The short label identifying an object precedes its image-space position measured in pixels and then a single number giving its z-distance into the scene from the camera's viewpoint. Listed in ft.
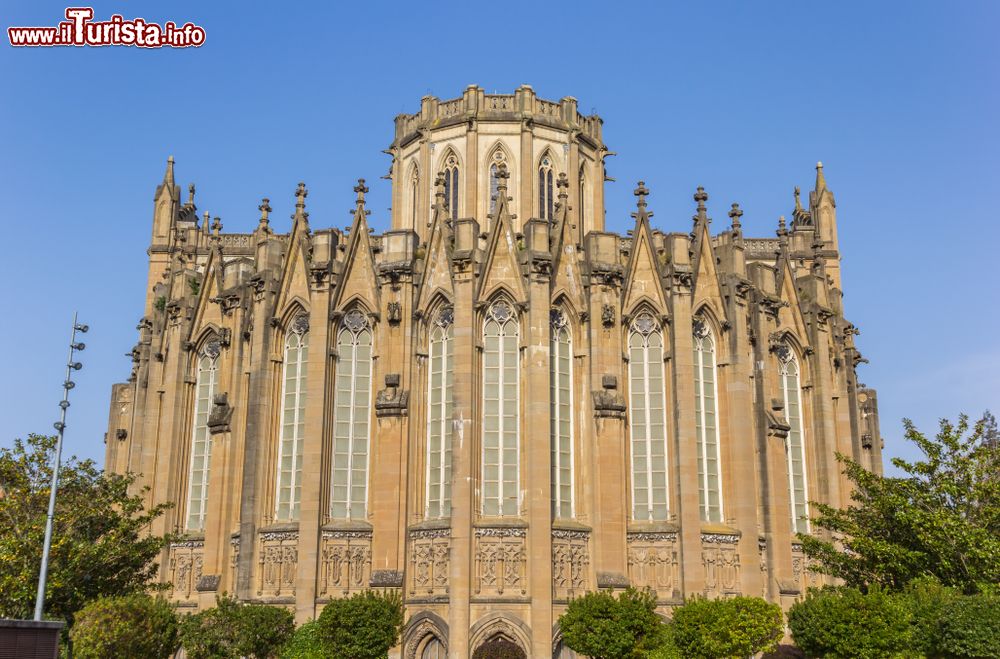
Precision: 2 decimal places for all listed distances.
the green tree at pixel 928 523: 104.01
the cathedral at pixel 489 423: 114.83
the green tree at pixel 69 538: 106.01
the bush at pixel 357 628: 104.32
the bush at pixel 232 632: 101.60
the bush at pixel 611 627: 100.83
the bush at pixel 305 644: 104.64
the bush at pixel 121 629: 93.15
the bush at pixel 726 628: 98.27
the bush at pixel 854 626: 96.22
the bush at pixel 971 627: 90.84
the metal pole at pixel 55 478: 94.32
